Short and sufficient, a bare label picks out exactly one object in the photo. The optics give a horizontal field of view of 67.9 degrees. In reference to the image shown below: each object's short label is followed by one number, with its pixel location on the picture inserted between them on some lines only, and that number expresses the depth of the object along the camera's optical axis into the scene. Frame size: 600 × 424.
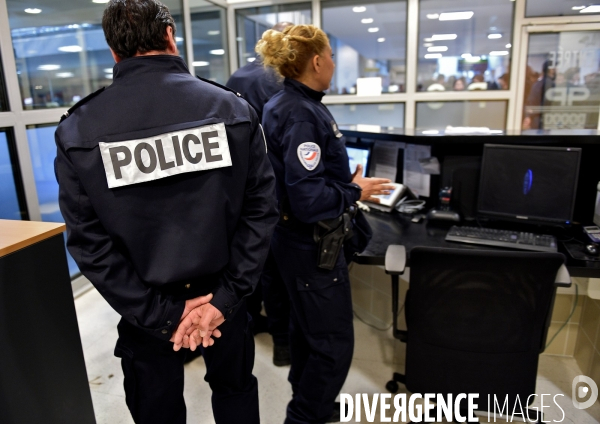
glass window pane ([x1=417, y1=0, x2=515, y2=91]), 4.60
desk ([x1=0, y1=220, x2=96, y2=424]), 1.23
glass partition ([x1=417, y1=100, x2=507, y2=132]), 4.65
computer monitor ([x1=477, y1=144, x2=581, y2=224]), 1.79
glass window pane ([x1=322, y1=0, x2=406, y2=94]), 4.85
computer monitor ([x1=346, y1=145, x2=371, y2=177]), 2.43
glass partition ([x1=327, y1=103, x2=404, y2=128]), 4.92
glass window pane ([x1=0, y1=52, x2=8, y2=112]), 2.38
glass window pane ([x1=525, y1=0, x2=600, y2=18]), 4.33
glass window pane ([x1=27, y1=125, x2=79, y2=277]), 2.68
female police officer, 1.40
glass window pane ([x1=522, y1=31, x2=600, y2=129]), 4.53
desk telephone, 2.17
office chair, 1.28
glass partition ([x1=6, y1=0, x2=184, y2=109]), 2.58
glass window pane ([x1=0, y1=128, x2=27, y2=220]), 2.44
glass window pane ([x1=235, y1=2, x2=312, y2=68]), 5.04
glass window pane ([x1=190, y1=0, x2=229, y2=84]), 4.50
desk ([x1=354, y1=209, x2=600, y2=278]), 1.51
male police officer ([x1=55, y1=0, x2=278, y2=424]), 1.01
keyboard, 1.65
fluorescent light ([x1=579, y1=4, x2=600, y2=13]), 4.30
